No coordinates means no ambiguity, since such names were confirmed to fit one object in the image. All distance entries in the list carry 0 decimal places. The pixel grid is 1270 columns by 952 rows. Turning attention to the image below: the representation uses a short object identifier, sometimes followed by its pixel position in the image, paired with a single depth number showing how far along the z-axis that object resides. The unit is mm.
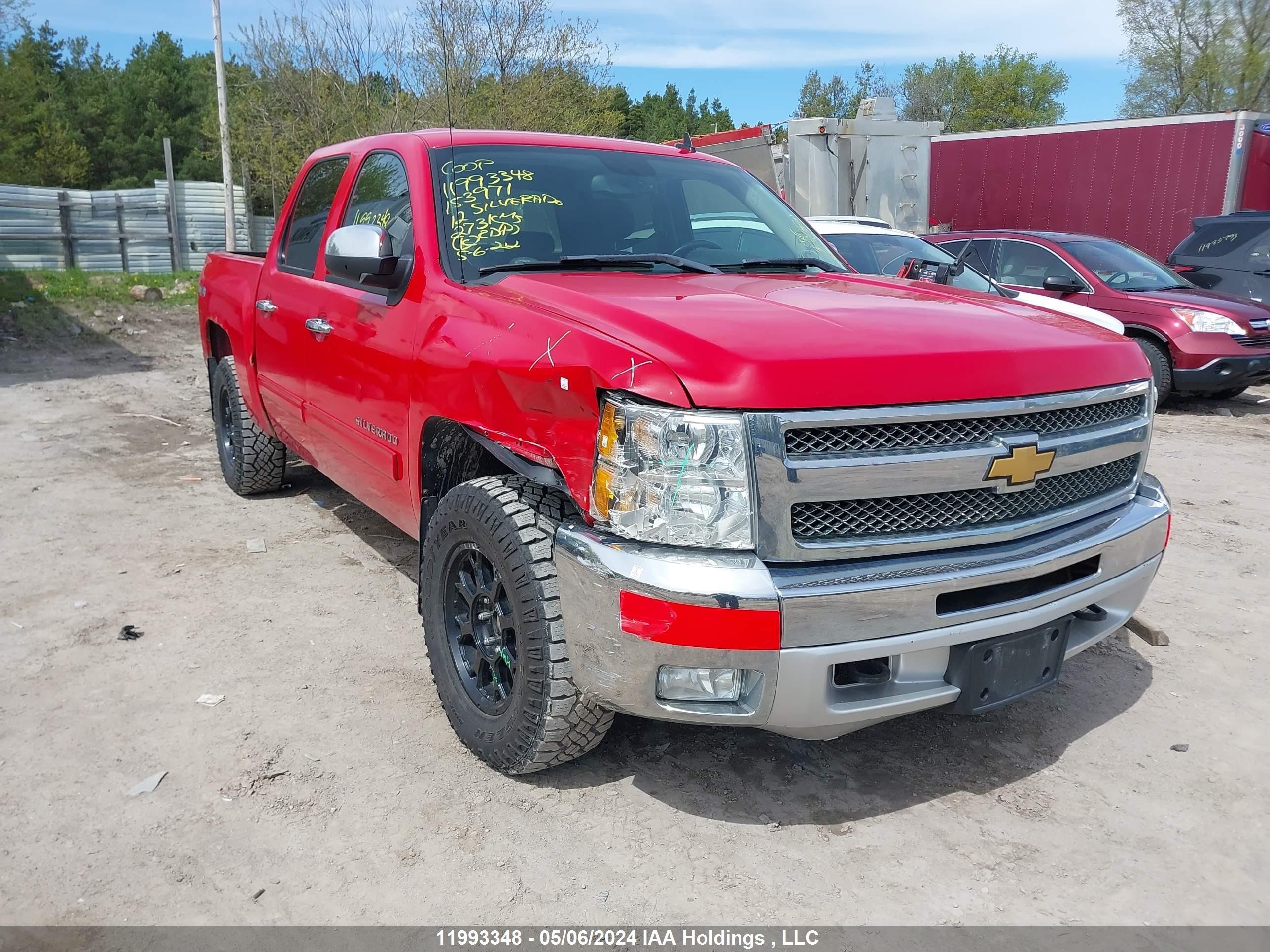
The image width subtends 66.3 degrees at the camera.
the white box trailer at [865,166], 13000
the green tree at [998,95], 59281
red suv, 8984
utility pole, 23859
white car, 7641
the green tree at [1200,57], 34406
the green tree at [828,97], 60375
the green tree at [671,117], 68000
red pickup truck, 2270
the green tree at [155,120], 47875
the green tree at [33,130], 39500
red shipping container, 14094
